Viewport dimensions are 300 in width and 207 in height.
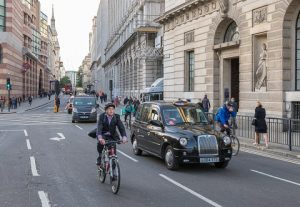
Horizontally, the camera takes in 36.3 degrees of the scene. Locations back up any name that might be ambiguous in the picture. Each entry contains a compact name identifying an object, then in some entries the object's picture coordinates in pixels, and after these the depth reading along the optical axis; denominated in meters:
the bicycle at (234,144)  14.85
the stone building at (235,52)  21.58
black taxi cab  11.21
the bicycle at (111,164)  8.69
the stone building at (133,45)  47.75
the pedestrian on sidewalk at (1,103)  49.84
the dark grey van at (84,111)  31.45
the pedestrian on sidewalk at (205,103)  27.42
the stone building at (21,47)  59.03
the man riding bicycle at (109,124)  9.20
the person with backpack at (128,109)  27.30
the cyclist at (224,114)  15.30
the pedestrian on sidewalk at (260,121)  16.09
